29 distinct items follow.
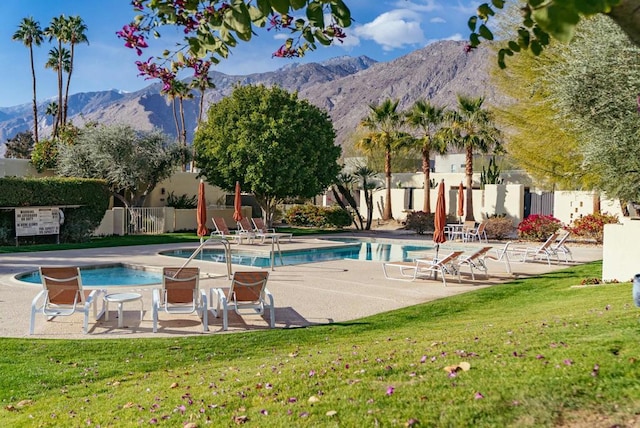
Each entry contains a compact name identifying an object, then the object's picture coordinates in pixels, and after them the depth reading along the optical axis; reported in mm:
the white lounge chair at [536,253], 16406
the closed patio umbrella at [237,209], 21516
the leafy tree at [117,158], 27109
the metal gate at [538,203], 31141
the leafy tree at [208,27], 3137
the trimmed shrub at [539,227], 24094
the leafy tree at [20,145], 71562
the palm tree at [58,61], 55331
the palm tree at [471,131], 32000
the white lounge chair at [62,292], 8617
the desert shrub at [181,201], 30781
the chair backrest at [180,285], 8805
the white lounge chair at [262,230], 23936
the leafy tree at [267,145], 26203
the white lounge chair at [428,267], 13230
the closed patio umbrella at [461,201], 26750
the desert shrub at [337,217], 32125
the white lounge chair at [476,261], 13742
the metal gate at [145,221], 26969
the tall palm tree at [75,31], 49562
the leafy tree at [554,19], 1867
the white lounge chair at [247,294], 8883
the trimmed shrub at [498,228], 26078
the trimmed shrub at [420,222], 29219
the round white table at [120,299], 8773
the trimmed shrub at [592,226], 23391
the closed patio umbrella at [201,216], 14156
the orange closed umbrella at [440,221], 13828
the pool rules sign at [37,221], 20781
